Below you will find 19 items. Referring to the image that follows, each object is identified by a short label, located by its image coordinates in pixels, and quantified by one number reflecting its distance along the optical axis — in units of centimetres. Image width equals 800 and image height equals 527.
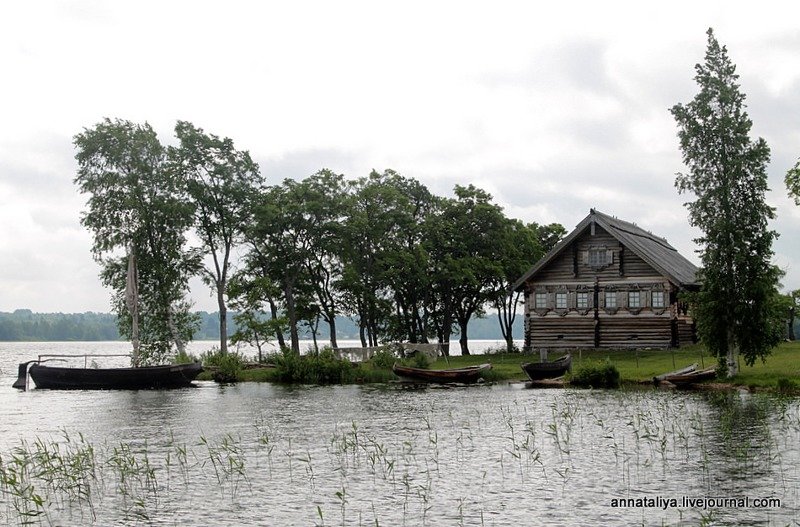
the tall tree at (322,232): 6212
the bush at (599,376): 4266
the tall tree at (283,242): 6116
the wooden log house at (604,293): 5706
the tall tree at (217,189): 6144
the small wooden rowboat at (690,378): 4026
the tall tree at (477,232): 6575
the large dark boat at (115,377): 5153
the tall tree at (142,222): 5928
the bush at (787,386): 3622
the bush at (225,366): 5391
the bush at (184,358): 5502
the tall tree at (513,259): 6744
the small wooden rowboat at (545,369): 4588
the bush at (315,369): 5188
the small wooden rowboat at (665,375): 4122
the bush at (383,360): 5259
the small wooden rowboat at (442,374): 4778
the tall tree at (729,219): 4003
